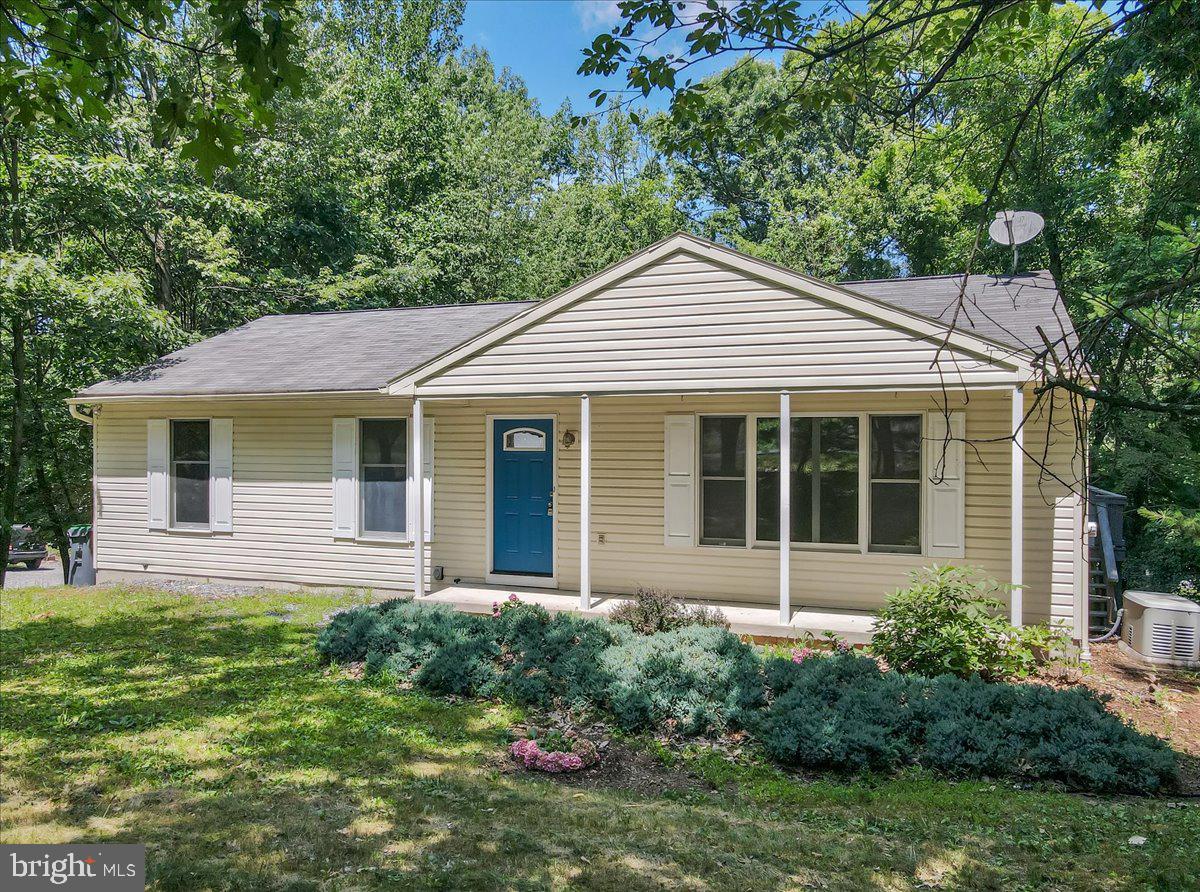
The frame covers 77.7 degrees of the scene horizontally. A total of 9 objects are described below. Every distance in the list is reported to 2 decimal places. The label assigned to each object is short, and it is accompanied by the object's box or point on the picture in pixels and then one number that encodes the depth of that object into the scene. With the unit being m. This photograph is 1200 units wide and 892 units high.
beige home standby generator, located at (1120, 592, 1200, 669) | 7.58
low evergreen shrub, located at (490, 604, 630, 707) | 5.93
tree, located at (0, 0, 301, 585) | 3.04
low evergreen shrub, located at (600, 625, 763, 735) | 5.46
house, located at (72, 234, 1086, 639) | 7.76
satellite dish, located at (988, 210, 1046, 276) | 8.55
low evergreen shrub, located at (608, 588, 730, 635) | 7.20
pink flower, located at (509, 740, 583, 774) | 4.78
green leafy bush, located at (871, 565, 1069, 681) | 6.28
